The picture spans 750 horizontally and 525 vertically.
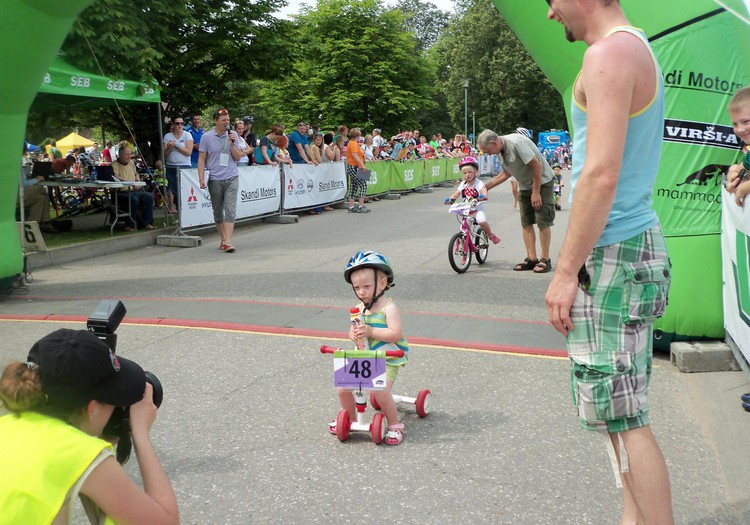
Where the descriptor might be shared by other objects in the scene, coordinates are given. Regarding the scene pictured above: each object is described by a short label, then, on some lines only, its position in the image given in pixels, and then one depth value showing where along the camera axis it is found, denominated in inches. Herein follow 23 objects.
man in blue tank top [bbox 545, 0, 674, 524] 92.9
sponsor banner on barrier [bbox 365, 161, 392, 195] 845.2
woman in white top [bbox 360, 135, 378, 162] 884.6
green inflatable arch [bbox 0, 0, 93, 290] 280.5
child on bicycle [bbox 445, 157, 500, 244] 387.5
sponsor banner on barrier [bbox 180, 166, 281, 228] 512.1
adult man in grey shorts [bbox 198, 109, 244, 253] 462.0
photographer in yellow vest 73.9
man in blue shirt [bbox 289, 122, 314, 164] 689.0
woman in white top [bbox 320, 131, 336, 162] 737.2
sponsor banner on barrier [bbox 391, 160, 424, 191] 921.5
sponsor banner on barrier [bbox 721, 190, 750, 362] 174.6
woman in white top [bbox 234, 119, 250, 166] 601.8
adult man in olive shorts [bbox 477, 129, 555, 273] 350.0
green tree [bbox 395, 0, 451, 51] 3385.8
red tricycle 157.6
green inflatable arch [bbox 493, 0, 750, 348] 196.4
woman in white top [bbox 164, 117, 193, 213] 578.6
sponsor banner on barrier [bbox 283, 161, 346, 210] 655.1
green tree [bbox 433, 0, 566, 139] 2465.6
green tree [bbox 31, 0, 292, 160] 700.0
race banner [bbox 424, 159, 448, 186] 1056.0
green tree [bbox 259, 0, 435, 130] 1797.5
